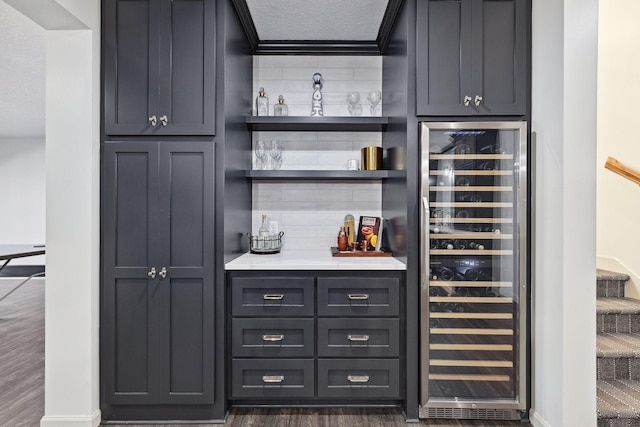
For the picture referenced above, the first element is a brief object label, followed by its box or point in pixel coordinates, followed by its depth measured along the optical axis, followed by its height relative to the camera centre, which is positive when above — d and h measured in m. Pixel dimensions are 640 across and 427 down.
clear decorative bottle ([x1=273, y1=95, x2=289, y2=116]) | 2.87 +0.81
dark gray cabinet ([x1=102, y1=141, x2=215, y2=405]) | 2.14 -0.32
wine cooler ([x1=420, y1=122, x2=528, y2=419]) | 2.16 -0.40
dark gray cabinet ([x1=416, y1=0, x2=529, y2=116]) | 2.16 +0.92
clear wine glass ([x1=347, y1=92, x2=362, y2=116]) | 2.88 +0.85
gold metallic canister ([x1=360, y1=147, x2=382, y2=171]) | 2.79 +0.41
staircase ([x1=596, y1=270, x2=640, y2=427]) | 1.92 -0.83
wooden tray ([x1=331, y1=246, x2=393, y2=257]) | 2.60 -0.29
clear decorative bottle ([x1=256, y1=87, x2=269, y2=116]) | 2.86 +0.83
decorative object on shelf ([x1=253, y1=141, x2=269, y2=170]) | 2.85 +0.46
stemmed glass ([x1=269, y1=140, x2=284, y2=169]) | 2.86 +0.45
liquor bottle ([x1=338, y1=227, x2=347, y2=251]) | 2.79 -0.23
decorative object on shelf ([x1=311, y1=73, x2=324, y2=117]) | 2.87 +0.89
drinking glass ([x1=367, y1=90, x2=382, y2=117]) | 2.84 +0.88
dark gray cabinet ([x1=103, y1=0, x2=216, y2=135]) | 2.14 +0.89
